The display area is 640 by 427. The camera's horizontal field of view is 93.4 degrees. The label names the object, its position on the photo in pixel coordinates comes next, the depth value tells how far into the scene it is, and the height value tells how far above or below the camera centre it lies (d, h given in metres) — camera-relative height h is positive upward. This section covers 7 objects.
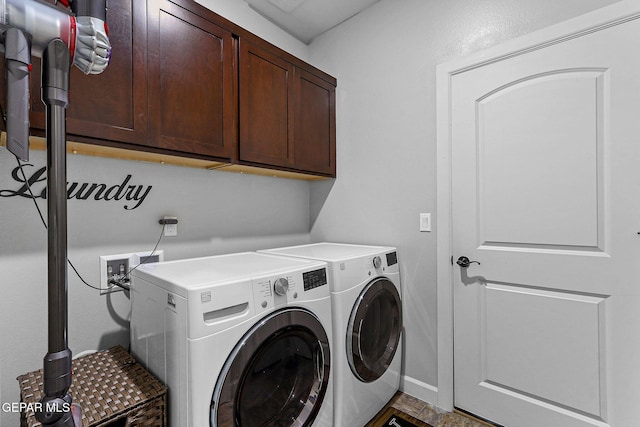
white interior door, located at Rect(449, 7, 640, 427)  1.35 -0.10
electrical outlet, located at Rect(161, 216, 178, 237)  1.71 -0.07
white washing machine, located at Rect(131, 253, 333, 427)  1.00 -0.47
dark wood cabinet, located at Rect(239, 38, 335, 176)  1.74 +0.65
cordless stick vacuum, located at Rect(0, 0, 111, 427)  0.66 +0.25
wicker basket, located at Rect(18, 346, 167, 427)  0.99 -0.64
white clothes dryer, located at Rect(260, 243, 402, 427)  1.49 -0.63
